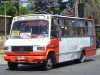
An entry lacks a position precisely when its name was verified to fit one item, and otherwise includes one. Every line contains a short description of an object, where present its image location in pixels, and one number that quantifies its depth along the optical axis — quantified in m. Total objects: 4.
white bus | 15.91
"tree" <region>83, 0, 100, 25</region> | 36.12
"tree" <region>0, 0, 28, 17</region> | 35.50
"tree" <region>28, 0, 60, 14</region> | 38.25
